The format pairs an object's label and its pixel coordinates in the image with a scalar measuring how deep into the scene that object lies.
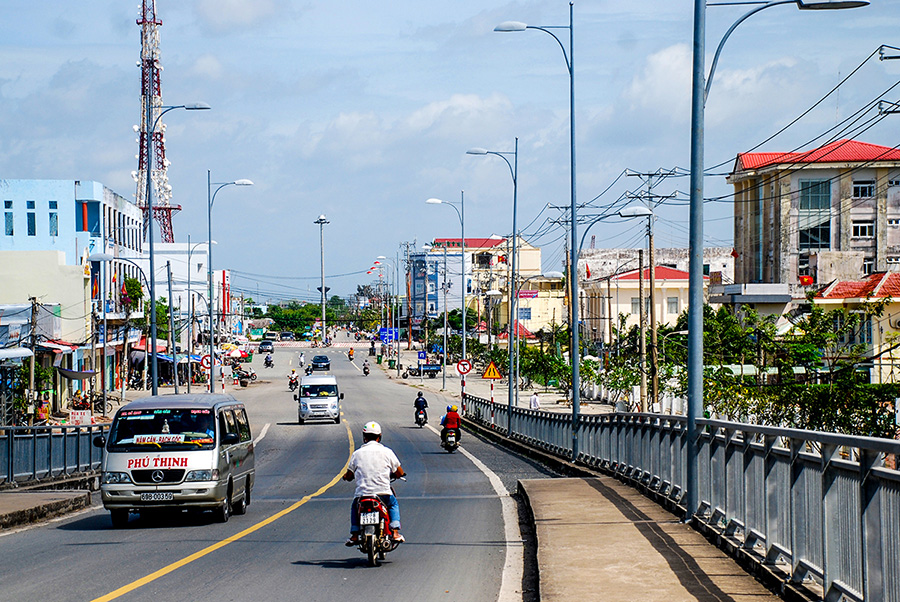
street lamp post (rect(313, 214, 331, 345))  176.25
